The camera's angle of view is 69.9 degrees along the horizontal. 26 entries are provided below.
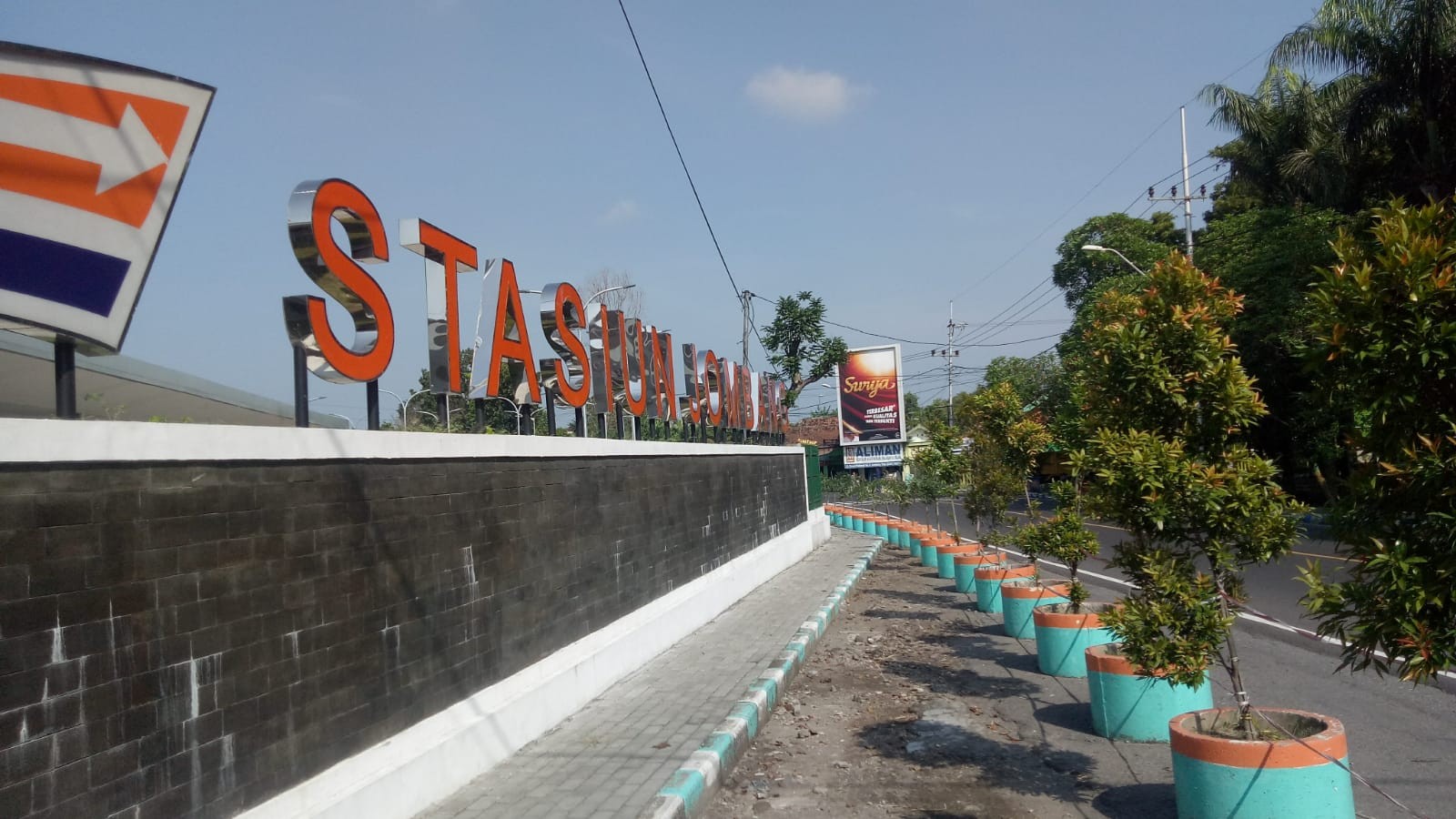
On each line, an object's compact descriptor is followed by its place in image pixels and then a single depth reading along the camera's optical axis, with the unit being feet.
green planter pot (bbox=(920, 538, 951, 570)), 76.52
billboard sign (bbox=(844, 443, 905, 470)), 237.66
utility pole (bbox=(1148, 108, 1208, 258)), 114.21
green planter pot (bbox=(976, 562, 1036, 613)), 51.60
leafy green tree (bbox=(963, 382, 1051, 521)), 48.55
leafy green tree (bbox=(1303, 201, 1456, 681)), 13.08
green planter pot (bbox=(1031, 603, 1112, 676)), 34.55
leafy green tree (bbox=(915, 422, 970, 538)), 61.67
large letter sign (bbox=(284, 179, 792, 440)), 22.08
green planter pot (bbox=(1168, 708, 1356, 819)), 17.58
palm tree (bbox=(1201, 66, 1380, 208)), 98.17
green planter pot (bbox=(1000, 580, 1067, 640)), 42.65
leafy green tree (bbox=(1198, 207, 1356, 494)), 96.48
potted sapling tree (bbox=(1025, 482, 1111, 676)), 34.68
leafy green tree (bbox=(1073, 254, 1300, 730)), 21.18
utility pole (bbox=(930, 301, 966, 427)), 246.47
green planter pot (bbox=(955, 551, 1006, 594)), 60.23
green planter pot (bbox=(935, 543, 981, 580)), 69.10
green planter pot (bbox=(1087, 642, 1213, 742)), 25.99
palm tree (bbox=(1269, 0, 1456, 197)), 82.79
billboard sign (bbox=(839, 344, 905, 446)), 235.81
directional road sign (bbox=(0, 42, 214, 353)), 14.85
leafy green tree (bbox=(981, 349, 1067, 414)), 167.53
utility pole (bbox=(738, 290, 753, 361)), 114.83
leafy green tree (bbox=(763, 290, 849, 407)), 155.33
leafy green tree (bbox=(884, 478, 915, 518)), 113.74
